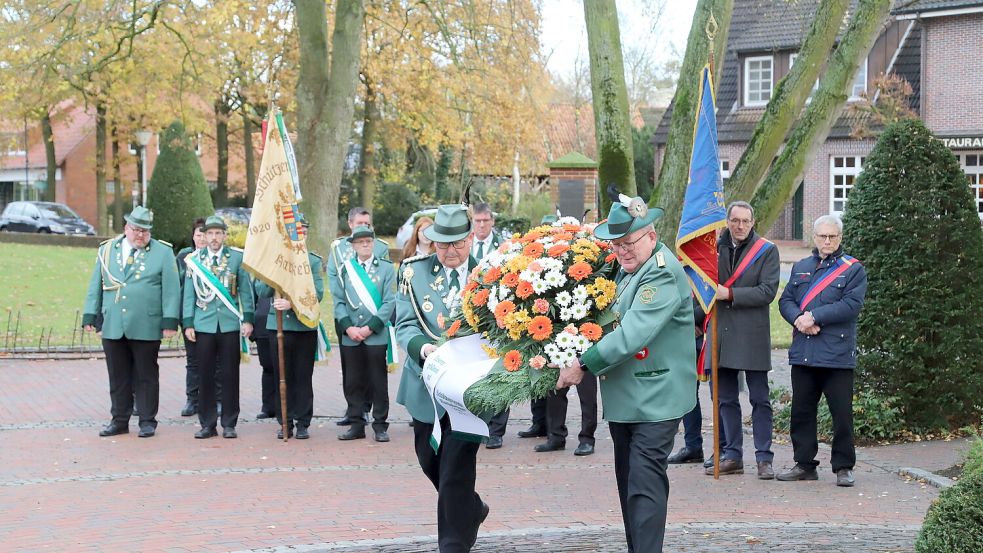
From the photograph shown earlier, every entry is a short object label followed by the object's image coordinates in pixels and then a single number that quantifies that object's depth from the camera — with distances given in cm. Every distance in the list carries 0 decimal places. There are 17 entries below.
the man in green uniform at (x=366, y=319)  1027
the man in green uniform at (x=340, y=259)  1046
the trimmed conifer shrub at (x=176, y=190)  2858
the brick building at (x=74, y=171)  5300
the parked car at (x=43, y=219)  4300
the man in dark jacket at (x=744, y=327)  842
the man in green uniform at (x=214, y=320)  1040
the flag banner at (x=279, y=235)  1032
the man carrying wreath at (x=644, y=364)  564
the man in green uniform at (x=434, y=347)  614
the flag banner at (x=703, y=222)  827
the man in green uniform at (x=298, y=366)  1050
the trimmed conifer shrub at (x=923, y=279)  941
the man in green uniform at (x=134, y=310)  1037
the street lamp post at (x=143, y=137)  3557
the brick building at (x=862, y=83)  3466
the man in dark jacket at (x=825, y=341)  812
